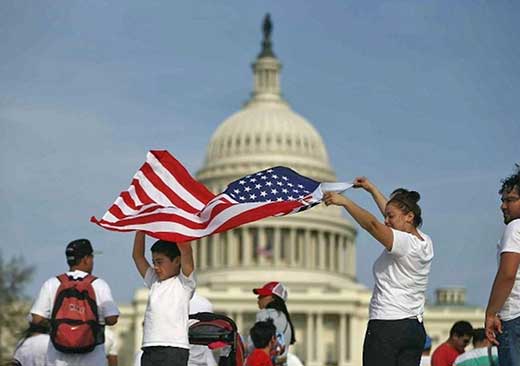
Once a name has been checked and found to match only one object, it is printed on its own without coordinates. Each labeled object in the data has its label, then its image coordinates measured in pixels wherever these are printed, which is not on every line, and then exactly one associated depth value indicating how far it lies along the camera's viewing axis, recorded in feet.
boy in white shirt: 46.98
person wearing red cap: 59.11
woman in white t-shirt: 45.65
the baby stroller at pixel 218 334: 50.26
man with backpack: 52.44
